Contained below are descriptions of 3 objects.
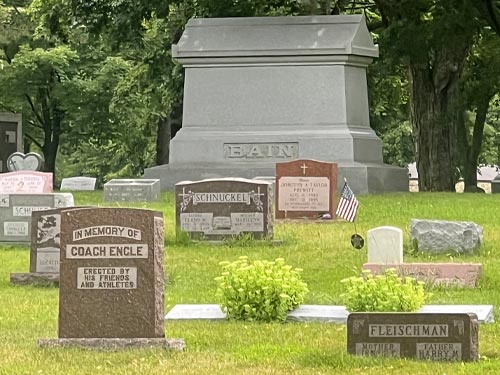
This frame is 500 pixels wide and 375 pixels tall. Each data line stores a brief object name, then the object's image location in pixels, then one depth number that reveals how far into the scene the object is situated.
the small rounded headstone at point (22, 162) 30.56
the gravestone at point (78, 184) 46.52
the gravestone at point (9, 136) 38.28
